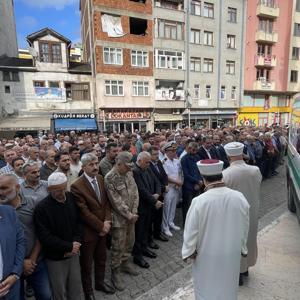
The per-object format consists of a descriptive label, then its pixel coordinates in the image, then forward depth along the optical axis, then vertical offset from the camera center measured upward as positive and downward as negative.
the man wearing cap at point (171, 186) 5.62 -1.83
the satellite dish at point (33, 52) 20.22 +4.28
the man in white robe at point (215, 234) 2.52 -1.33
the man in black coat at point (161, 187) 5.12 -1.76
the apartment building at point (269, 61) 30.06 +5.14
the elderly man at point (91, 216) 3.34 -1.49
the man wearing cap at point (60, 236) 2.81 -1.48
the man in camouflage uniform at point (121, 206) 3.70 -1.52
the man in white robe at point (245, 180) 3.54 -1.07
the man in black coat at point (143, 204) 4.44 -1.78
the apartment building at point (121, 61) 22.05 +4.01
